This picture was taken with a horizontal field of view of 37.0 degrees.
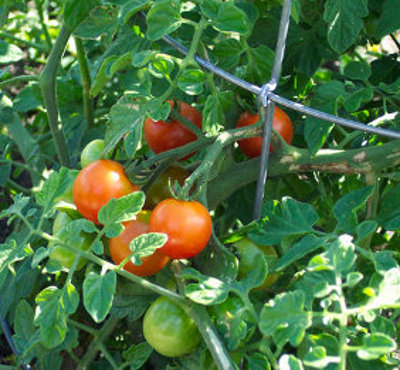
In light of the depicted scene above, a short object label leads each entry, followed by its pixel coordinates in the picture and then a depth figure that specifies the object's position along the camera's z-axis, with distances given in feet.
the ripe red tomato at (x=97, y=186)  2.57
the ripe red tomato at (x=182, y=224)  2.38
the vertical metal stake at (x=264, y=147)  2.71
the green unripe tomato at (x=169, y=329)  2.58
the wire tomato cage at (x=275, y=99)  2.60
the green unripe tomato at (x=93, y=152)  2.86
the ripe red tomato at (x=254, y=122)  3.05
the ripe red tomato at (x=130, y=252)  2.62
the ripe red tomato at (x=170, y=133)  3.00
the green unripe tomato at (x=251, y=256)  2.71
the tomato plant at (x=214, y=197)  2.22
